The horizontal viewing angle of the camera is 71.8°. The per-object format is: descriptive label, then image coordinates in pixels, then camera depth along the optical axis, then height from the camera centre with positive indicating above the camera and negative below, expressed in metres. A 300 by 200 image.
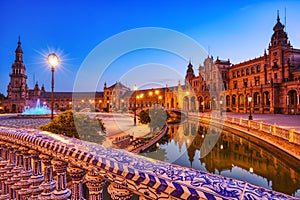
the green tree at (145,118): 28.34 -1.85
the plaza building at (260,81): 39.66 +5.97
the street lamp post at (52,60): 9.49 +2.03
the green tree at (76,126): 12.11 -1.35
